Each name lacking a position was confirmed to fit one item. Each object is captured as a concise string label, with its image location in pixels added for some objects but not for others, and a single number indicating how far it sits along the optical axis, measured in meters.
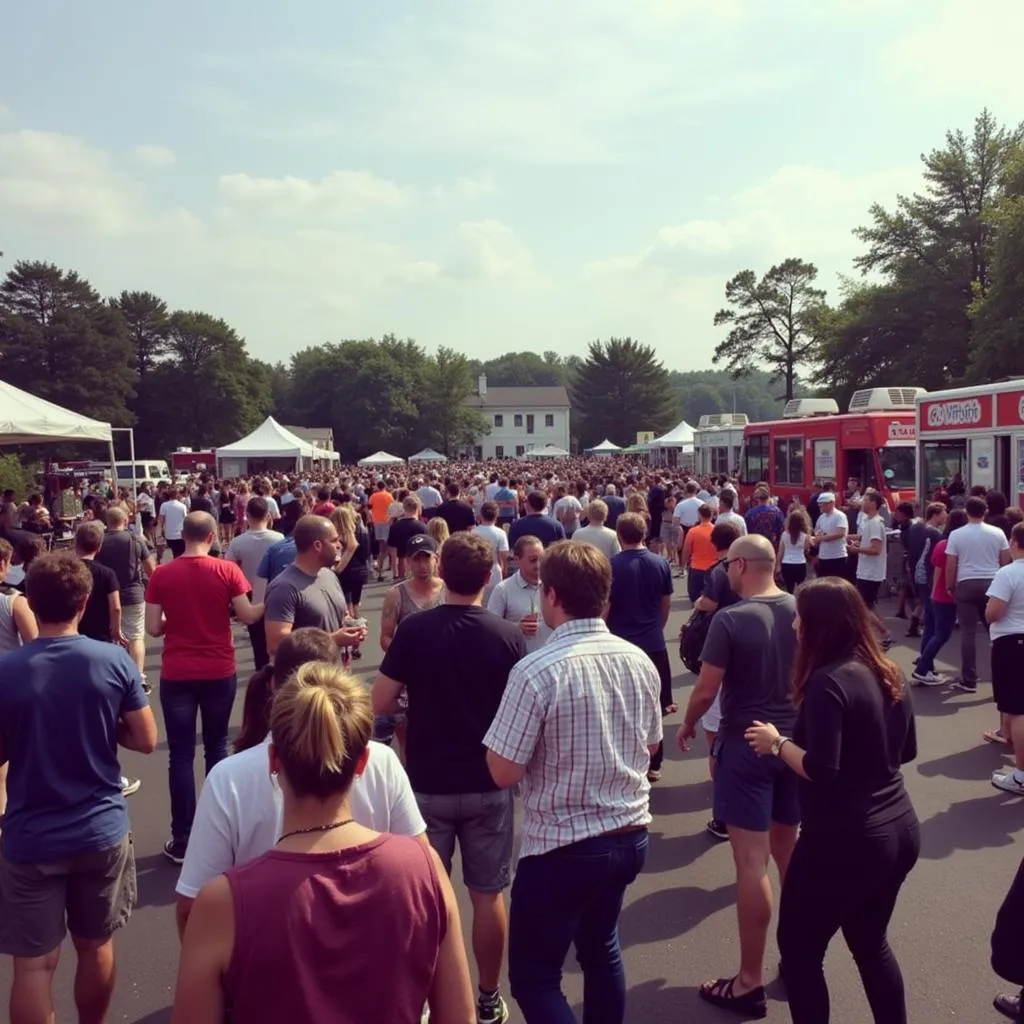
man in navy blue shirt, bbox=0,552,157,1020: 3.16
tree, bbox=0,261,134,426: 61.50
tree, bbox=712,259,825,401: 65.06
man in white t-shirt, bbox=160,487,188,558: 15.95
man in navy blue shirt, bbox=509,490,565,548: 9.55
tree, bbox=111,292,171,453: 77.88
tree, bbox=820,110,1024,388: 41.09
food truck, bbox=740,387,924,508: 17.22
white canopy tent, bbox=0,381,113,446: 13.41
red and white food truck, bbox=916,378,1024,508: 12.80
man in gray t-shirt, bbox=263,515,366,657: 4.99
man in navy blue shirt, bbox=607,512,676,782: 6.10
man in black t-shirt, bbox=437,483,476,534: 11.65
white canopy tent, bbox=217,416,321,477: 31.41
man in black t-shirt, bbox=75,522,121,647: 6.72
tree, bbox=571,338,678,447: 95.44
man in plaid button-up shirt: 2.87
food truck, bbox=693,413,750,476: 29.84
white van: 39.06
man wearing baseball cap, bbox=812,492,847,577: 11.25
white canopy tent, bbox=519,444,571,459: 67.44
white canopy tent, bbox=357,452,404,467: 55.62
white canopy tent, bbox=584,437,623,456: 64.19
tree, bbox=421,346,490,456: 91.44
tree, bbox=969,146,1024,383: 30.95
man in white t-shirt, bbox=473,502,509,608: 9.42
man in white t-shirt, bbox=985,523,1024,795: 5.97
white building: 108.19
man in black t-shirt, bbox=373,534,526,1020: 3.46
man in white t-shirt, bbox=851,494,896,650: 10.42
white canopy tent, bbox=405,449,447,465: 68.44
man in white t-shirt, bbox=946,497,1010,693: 8.19
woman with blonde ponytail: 1.65
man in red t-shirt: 5.18
